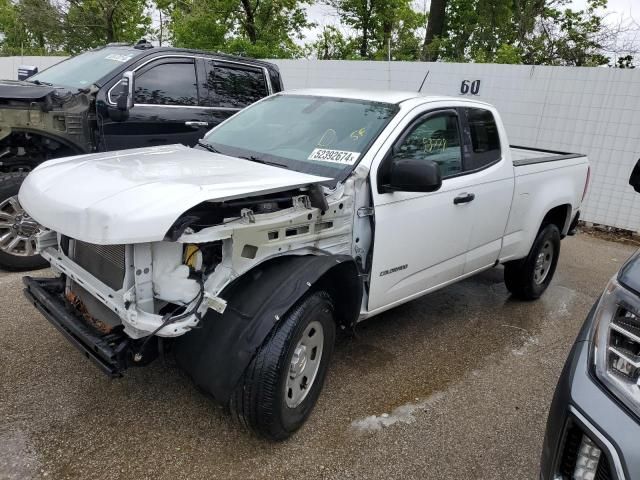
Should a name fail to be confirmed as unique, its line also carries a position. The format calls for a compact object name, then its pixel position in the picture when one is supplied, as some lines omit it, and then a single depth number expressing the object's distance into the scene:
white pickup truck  2.28
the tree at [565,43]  14.58
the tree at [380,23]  19.33
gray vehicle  1.62
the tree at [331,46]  20.69
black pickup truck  4.57
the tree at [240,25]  15.98
